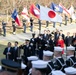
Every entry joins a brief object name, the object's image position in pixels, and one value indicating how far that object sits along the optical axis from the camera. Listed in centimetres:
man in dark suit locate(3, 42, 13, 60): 1167
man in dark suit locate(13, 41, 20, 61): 1170
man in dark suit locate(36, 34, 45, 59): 1372
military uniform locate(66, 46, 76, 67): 695
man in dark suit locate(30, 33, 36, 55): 1365
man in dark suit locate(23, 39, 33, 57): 1199
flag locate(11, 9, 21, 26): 2070
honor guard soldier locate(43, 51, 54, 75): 609
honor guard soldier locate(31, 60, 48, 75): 466
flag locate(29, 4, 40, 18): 2016
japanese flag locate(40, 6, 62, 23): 1428
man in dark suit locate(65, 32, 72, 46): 1545
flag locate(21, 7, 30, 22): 2302
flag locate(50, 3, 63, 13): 2431
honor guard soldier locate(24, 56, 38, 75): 668
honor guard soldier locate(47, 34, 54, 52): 1295
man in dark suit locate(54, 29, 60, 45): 1558
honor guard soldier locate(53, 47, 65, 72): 677
